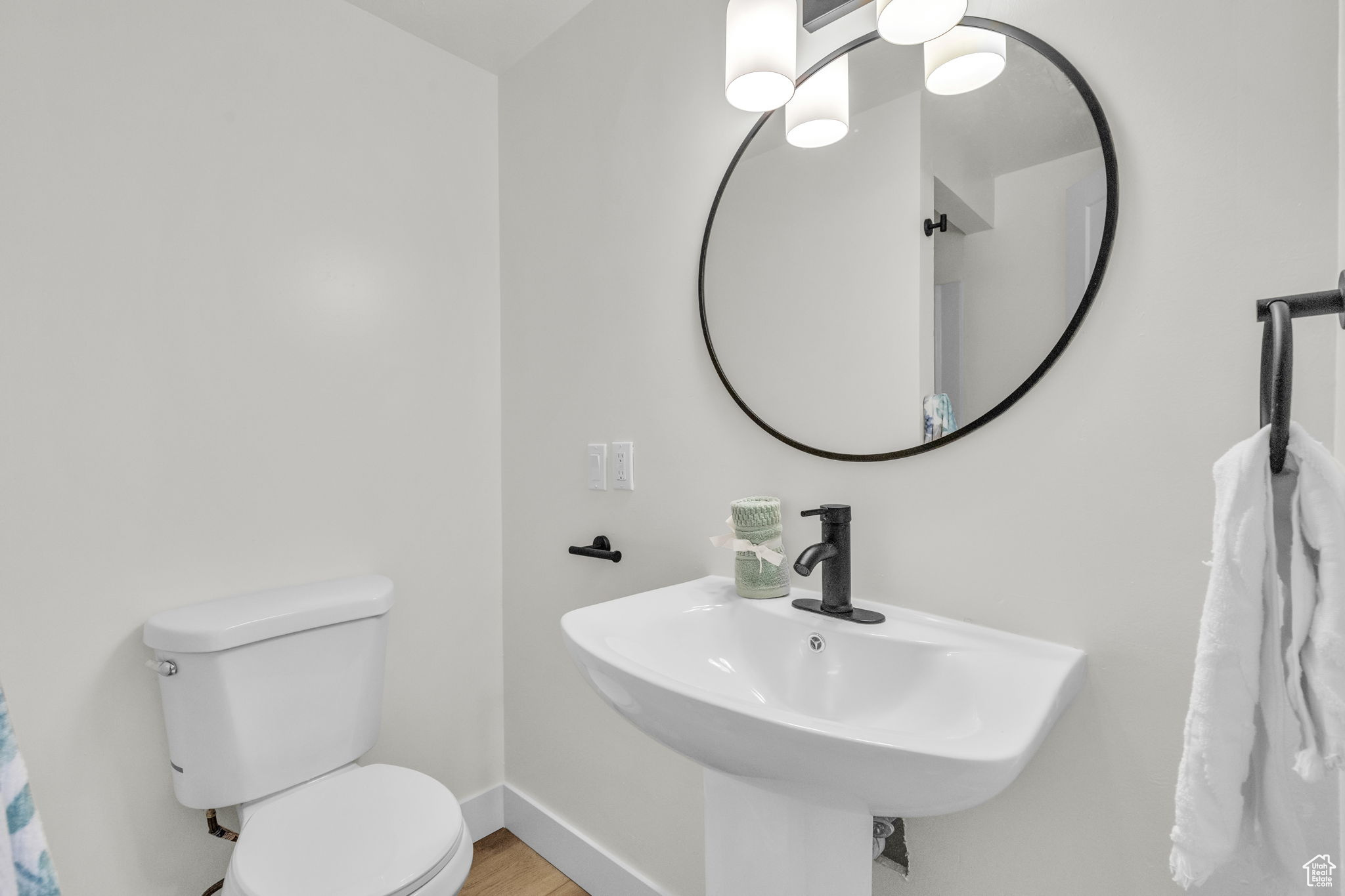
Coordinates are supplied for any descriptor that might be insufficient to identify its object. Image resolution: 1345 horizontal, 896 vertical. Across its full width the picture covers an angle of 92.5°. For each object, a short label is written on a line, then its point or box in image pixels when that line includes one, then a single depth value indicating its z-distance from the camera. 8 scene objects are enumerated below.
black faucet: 1.06
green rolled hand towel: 1.15
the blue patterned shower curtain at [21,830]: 0.41
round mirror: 0.93
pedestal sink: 0.64
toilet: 1.08
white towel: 0.49
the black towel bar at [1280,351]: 0.48
